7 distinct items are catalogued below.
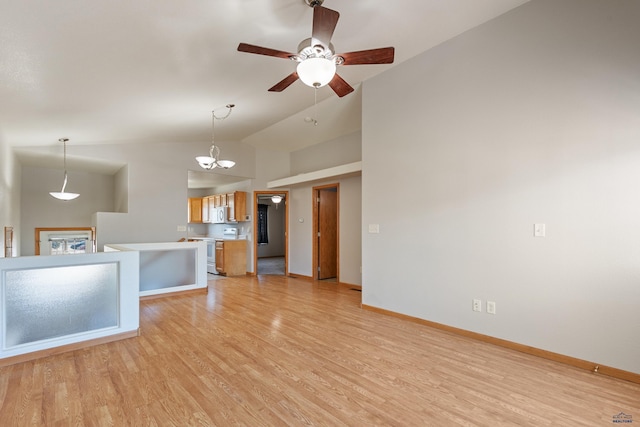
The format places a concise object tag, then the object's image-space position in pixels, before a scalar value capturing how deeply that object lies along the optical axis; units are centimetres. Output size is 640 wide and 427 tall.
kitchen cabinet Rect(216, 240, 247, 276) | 722
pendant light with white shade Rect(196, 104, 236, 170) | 467
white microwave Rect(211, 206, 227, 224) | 781
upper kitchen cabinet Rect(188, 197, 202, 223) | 901
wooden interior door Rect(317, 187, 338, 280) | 682
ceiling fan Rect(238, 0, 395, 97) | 208
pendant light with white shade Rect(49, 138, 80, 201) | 513
